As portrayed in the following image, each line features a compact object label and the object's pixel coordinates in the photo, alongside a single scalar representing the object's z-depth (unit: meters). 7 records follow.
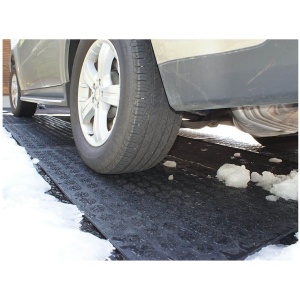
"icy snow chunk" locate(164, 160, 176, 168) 2.05
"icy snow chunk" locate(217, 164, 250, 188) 1.66
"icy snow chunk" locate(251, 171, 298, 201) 1.52
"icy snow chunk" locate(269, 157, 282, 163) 2.22
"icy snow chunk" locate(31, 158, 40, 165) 2.05
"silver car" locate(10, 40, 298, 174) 0.94
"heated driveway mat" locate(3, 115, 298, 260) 1.06
